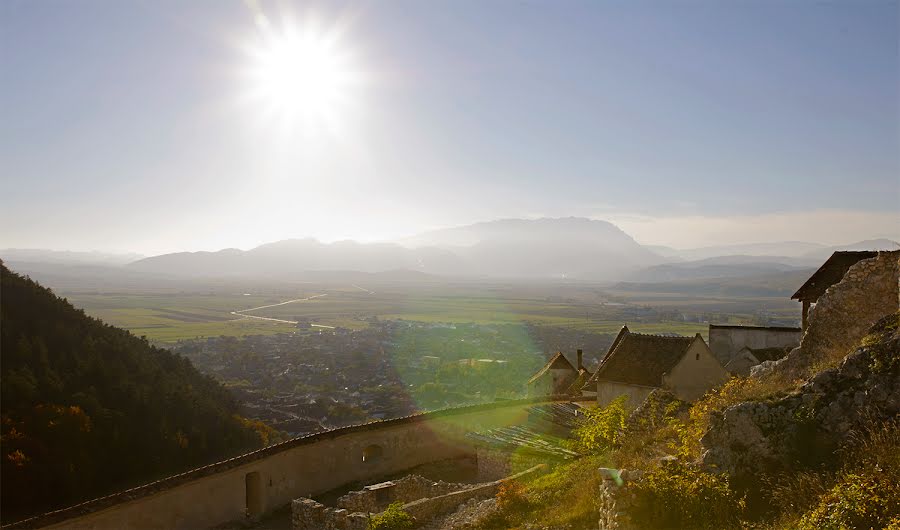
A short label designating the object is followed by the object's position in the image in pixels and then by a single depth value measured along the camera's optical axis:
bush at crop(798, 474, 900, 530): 7.43
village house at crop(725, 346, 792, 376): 26.53
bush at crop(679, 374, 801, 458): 10.77
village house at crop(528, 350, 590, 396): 34.22
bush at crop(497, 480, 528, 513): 13.52
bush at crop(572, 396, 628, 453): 16.89
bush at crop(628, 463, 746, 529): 9.05
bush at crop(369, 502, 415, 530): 14.82
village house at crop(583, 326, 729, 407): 25.12
